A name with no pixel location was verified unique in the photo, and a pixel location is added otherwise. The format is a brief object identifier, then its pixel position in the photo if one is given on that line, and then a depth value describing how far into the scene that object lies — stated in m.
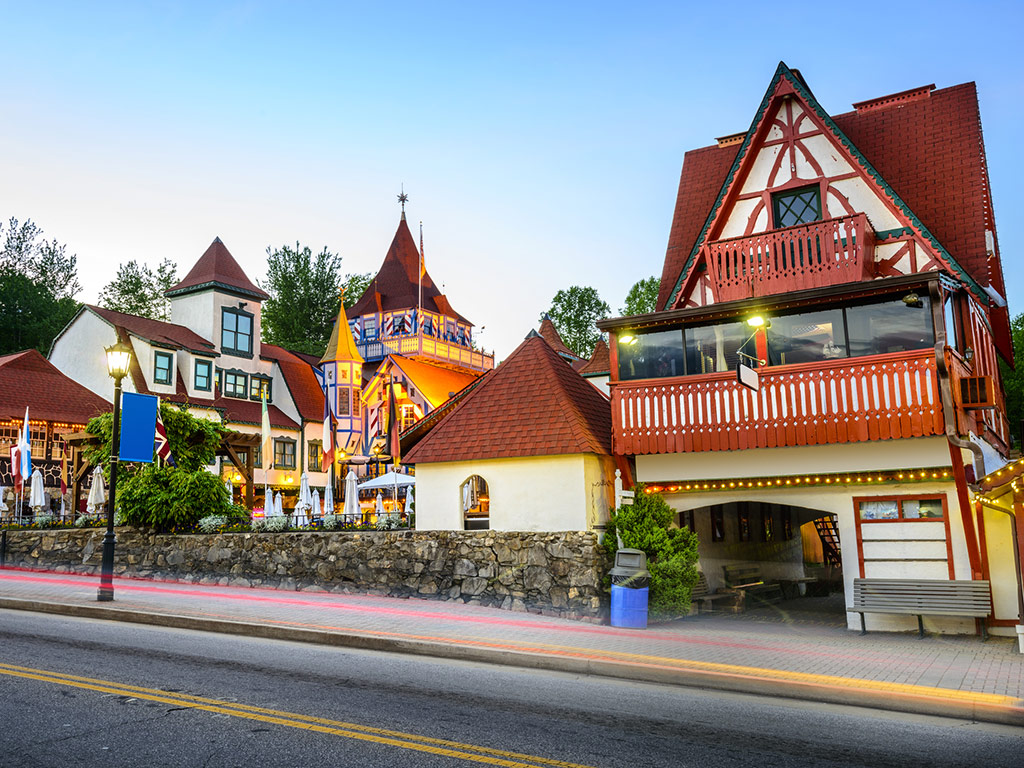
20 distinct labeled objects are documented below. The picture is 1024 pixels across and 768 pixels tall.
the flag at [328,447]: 32.03
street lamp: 15.63
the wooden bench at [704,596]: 16.97
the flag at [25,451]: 26.33
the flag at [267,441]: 35.03
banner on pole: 17.62
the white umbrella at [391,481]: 24.19
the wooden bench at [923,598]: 13.40
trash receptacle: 14.59
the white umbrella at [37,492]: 24.03
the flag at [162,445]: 21.31
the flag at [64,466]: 33.88
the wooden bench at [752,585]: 19.22
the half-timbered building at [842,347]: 14.22
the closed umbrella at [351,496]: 22.06
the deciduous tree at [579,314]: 62.19
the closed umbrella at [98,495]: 22.52
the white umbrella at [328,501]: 24.21
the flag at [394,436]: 21.02
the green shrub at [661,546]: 15.50
